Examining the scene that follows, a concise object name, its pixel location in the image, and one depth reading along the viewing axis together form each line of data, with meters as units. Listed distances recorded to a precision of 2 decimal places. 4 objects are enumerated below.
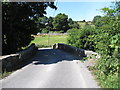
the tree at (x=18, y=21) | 14.88
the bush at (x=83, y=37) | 20.22
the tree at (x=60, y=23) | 92.81
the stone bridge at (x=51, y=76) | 6.09
